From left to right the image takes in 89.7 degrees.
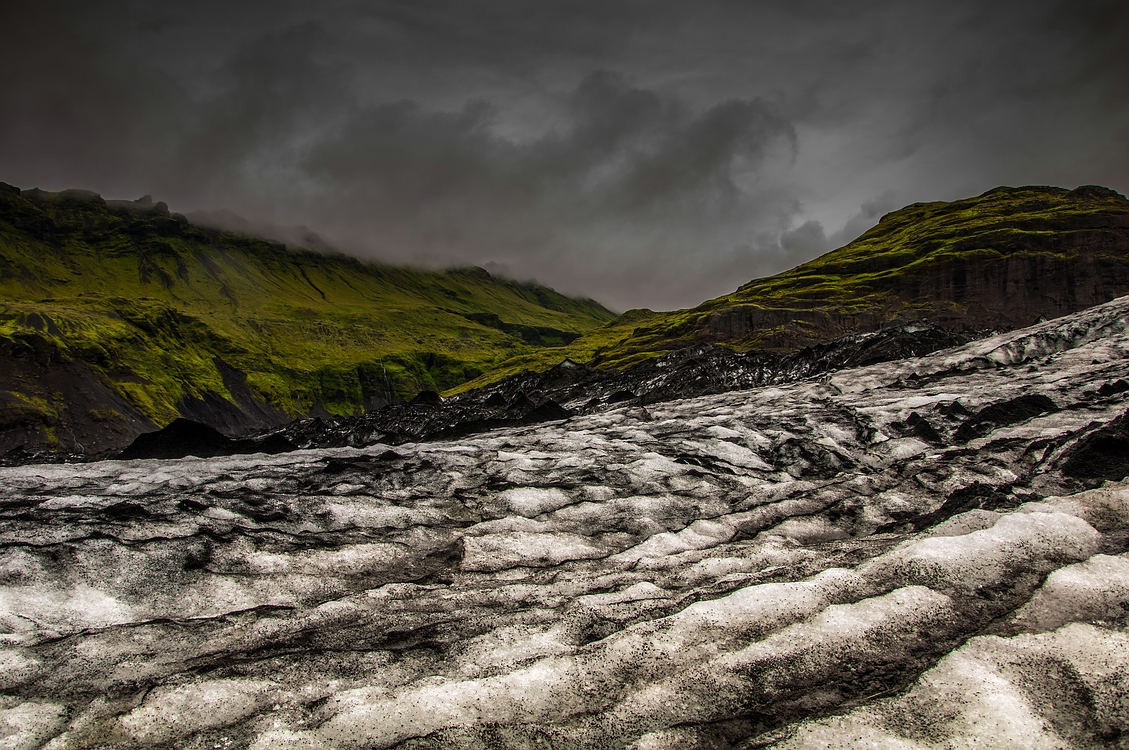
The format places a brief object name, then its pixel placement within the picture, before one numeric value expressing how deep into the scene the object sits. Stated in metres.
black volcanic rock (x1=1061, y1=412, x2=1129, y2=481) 11.69
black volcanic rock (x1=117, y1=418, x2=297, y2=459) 27.73
